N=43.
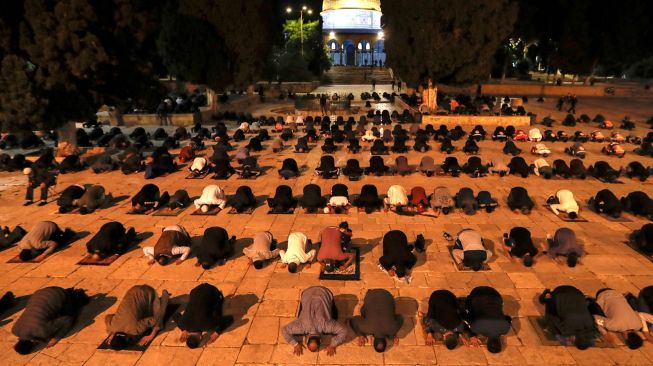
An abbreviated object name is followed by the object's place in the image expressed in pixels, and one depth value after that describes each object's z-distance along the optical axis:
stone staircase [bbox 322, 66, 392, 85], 67.89
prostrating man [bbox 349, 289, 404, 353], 7.41
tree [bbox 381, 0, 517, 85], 27.06
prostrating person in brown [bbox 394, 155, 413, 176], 17.36
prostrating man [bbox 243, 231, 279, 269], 10.27
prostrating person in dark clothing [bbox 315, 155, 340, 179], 17.27
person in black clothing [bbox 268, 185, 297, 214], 13.67
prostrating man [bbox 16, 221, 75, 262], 10.79
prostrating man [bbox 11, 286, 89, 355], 7.43
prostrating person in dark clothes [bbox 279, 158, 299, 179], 17.35
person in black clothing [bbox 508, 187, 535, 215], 13.48
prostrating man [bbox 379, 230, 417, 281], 9.66
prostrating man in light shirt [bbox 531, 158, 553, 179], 16.89
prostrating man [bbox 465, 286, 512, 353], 7.29
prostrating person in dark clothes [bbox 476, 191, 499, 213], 13.47
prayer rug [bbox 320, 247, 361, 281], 9.78
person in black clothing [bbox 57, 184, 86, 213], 13.91
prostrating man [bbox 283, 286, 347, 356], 7.43
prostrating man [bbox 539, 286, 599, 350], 7.32
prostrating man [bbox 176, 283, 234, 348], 7.55
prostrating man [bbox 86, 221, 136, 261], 10.60
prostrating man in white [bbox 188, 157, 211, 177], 17.88
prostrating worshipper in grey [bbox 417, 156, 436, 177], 17.36
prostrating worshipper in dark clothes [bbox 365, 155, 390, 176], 17.48
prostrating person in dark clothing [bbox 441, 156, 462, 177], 17.25
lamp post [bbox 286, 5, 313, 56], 57.49
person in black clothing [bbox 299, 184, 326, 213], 13.62
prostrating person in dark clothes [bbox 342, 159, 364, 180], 17.06
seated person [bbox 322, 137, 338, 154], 21.27
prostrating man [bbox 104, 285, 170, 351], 7.50
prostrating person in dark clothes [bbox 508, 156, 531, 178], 17.16
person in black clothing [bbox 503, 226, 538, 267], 10.27
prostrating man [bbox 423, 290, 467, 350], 7.46
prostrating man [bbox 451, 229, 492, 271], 9.91
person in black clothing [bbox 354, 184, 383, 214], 13.65
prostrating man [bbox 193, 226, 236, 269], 10.16
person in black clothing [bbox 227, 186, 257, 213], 13.64
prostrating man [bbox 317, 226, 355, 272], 10.02
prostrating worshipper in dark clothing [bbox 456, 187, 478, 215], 13.46
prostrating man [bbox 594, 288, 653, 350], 7.43
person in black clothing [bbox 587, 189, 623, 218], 12.93
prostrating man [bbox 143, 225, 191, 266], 10.47
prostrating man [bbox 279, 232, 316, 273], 10.07
